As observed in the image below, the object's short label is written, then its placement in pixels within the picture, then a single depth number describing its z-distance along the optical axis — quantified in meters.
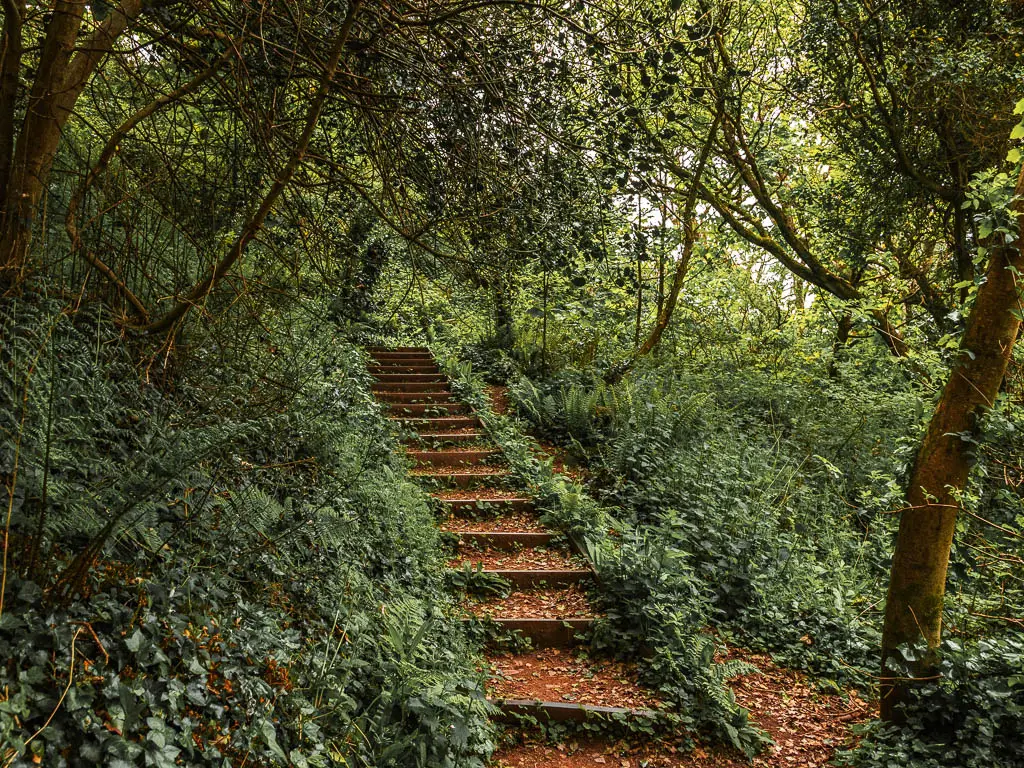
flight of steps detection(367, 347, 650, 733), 5.53
